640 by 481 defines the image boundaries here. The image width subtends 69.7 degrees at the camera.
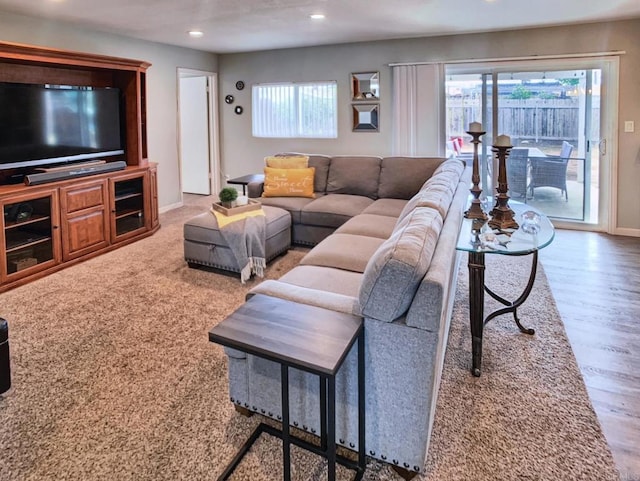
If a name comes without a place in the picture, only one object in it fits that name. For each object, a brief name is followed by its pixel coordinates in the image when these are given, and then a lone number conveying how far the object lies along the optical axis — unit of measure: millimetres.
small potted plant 3924
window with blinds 6266
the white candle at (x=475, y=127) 2662
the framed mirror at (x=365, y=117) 5965
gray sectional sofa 1597
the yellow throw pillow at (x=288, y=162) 5016
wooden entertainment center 3613
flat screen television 3786
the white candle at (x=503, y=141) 2504
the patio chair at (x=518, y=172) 5473
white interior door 7273
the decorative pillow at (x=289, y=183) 4844
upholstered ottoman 3791
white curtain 5527
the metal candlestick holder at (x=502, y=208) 2613
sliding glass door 5055
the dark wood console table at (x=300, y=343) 1401
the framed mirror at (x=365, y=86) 5863
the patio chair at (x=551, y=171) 5301
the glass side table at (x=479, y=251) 2250
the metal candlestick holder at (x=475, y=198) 2777
